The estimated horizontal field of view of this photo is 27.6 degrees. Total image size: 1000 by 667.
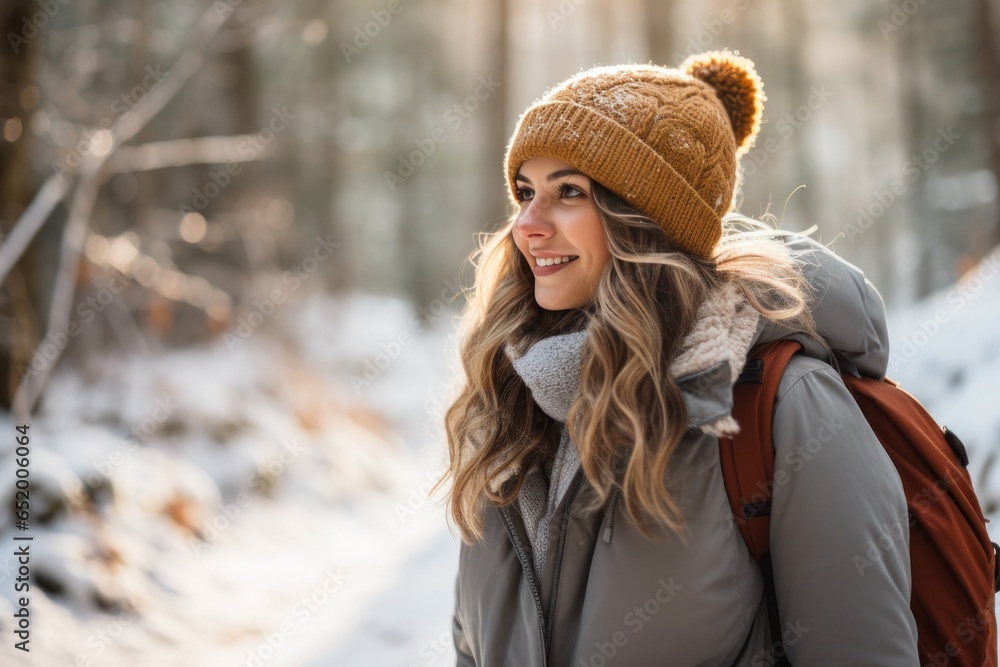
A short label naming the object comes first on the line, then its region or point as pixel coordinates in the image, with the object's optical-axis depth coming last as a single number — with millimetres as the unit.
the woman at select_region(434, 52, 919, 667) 2011
